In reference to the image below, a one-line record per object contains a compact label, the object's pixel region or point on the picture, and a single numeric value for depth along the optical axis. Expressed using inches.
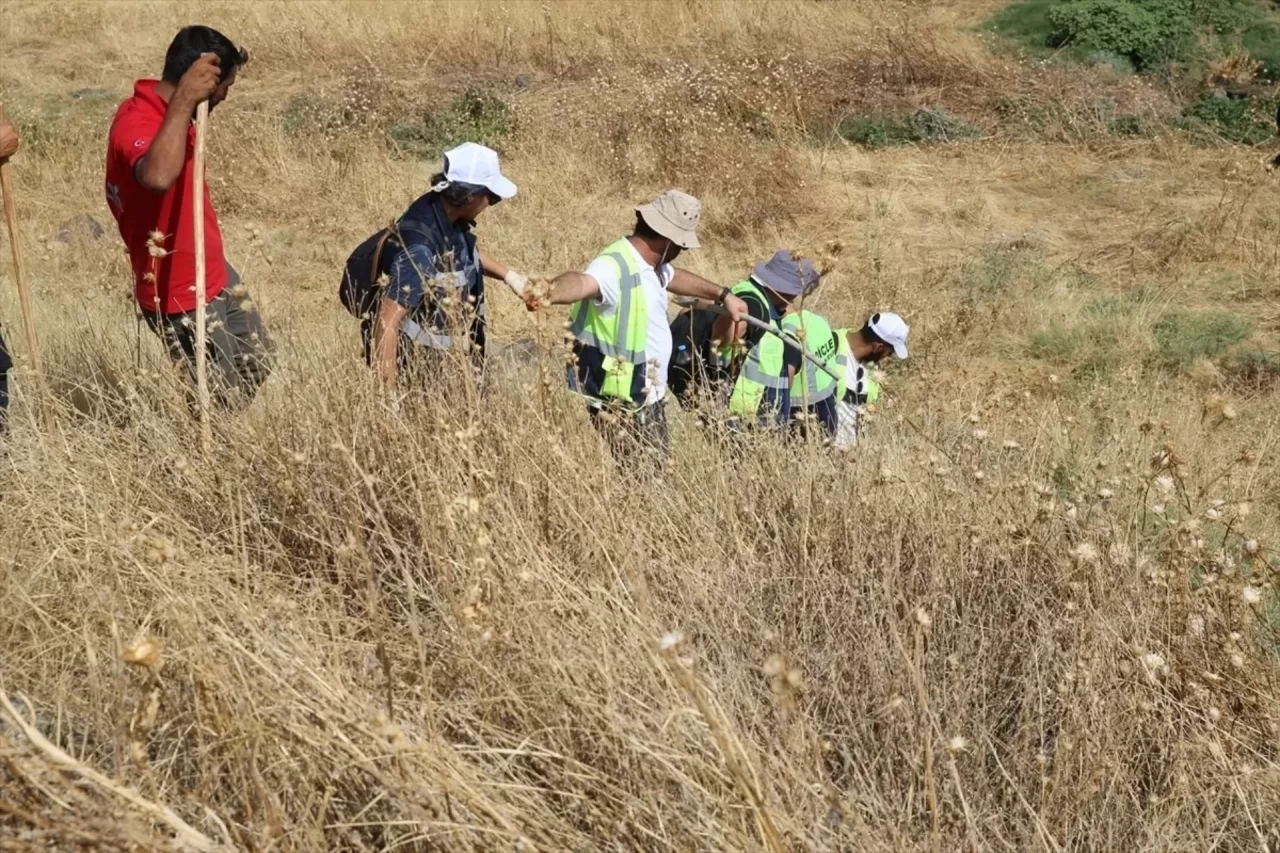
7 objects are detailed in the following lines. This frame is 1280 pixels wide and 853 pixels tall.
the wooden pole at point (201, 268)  137.6
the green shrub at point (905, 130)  458.6
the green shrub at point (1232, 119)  442.0
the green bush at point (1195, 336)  285.3
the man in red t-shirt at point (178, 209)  150.9
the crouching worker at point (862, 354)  192.9
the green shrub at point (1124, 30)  528.7
